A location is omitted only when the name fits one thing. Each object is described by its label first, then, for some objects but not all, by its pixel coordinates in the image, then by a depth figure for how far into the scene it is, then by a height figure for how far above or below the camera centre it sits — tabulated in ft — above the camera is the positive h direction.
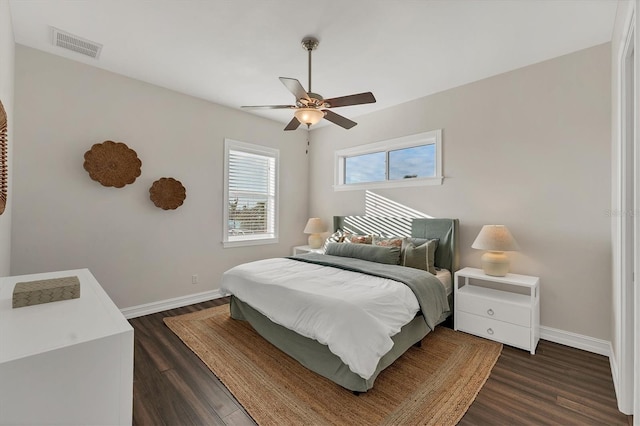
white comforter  6.23 -2.30
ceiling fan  7.58 +3.16
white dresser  2.92 -1.73
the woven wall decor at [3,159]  5.72 +1.09
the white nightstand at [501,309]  8.69 -2.93
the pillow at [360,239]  12.49 -1.03
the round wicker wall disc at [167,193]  11.60 +0.83
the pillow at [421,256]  10.55 -1.49
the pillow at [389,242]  11.60 -1.05
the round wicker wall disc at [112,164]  10.08 +1.79
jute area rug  5.96 -4.10
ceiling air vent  8.49 +5.24
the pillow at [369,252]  10.88 -1.45
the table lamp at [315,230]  16.02 -0.84
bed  6.44 -2.50
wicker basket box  4.31 -1.26
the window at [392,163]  12.50 +2.63
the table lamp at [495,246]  9.34 -0.92
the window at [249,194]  14.28 +1.06
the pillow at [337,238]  13.76 -1.08
